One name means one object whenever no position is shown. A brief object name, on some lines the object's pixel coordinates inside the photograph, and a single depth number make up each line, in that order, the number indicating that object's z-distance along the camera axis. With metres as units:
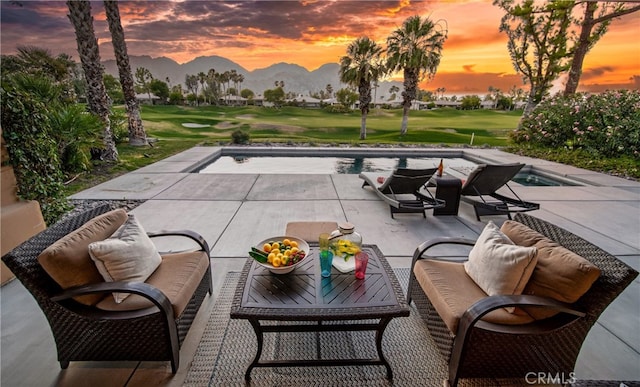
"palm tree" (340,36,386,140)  14.94
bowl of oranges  1.84
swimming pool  7.75
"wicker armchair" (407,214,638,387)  1.48
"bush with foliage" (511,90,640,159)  8.09
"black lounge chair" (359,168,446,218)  4.21
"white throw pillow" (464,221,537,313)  1.65
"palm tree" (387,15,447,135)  14.48
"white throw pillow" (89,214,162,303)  1.65
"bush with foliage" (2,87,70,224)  2.60
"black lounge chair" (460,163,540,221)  4.19
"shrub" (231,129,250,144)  11.46
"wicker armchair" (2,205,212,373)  1.52
